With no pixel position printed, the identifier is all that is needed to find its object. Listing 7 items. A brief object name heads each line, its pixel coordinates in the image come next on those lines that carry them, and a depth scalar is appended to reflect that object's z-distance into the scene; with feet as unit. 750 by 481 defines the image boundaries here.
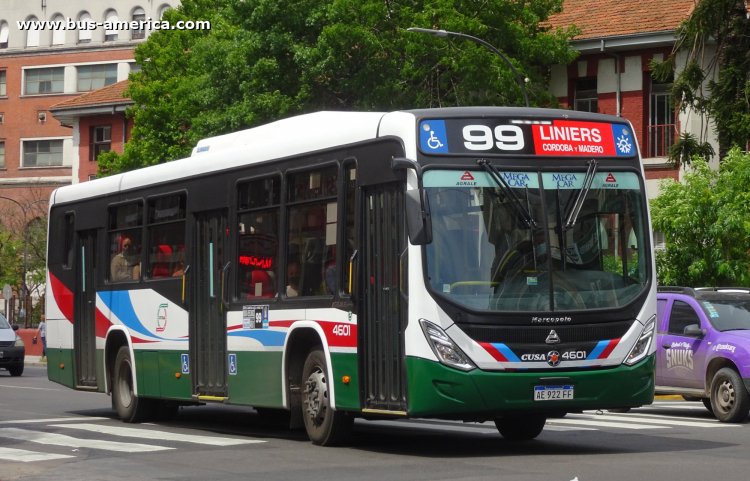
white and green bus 43.73
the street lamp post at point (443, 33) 94.72
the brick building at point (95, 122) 228.43
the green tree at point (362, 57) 126.21
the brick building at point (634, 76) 133.18
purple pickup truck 62.95
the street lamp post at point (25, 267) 220.23
